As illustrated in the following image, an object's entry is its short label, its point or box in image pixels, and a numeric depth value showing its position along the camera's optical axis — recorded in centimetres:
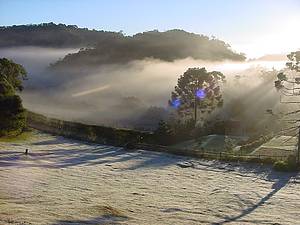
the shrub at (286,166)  3154
